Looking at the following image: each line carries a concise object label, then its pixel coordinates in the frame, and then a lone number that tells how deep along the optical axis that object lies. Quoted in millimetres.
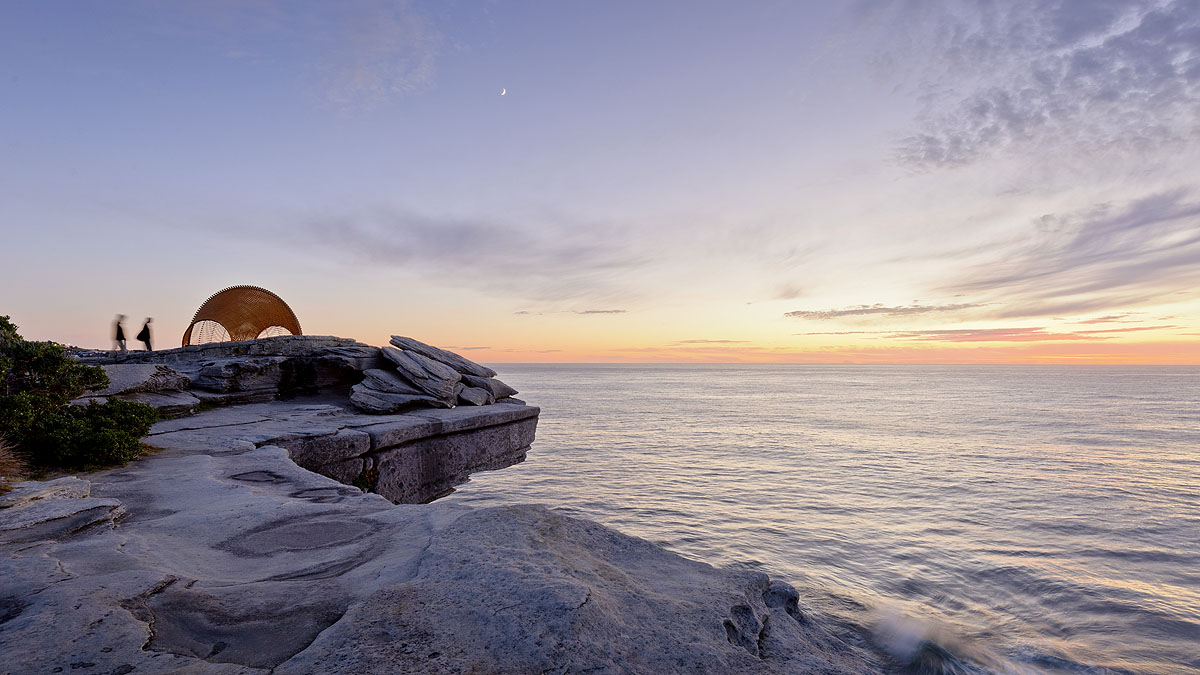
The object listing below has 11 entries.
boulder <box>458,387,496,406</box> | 16292
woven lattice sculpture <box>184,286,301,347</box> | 20156
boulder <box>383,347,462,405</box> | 15234
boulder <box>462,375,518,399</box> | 17719
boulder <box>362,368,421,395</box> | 14773
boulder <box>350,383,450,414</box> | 13737
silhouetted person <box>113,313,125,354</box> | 24469
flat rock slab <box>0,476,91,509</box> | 5438
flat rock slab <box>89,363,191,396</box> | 11102
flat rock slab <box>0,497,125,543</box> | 4586
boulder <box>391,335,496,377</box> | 17625
